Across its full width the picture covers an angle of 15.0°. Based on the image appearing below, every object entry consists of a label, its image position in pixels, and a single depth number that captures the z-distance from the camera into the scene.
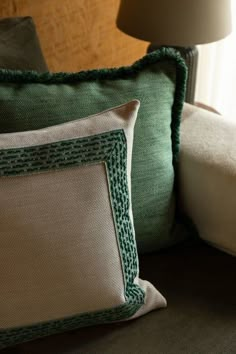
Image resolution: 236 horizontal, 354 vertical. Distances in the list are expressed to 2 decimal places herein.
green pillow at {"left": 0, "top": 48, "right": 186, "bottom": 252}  1.93
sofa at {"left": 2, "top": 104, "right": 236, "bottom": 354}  1.92
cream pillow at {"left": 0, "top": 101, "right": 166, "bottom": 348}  1.80
